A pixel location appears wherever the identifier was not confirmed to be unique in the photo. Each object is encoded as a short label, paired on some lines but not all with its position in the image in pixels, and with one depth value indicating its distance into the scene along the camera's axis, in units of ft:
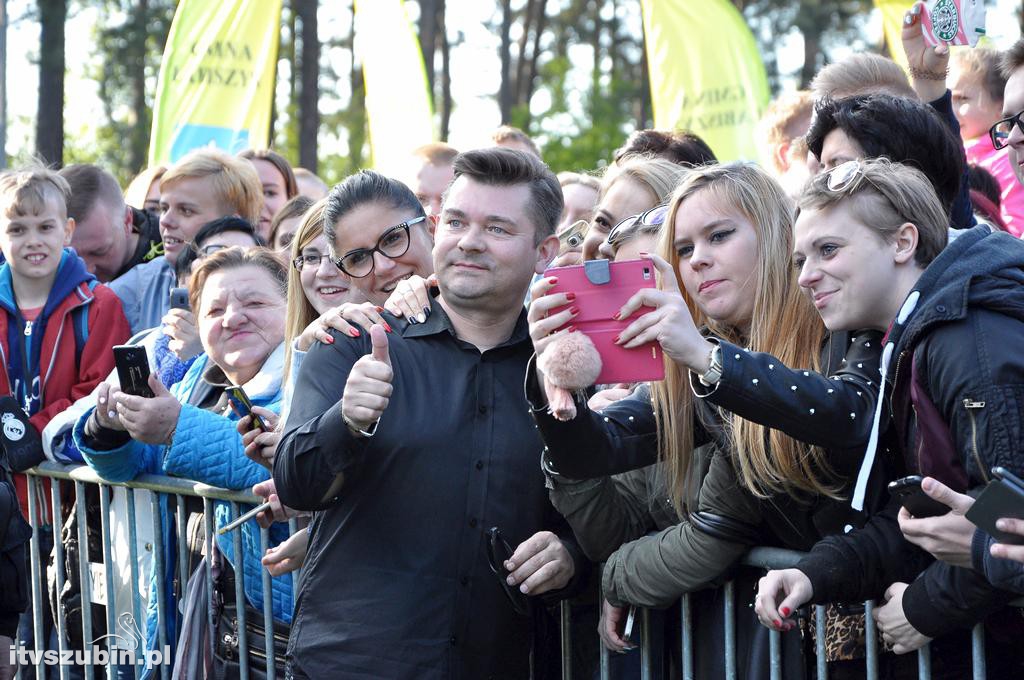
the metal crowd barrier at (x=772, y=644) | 9.62
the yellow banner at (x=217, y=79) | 32.78
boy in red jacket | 19.86
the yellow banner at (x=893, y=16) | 29.27
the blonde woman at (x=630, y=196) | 14.30
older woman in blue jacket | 14.37
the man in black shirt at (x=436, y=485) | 11.35
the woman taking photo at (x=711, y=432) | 9.33
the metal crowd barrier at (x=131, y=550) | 14.29
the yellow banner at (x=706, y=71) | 33.24
